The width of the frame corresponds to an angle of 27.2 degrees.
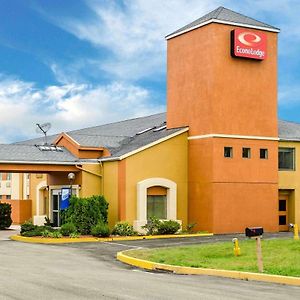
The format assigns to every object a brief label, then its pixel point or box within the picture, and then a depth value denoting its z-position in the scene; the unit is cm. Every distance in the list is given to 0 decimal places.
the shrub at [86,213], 3144
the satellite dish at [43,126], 4050
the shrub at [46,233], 2993
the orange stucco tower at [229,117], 3288
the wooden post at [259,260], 1681
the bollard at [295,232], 2669
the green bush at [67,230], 3044
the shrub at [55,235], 2963
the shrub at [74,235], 2971
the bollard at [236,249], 2053
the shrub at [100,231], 3002
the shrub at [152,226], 3219
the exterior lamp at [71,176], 3309
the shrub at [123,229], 3136
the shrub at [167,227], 3209
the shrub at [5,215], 3962
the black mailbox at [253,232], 1703
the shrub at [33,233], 3067
